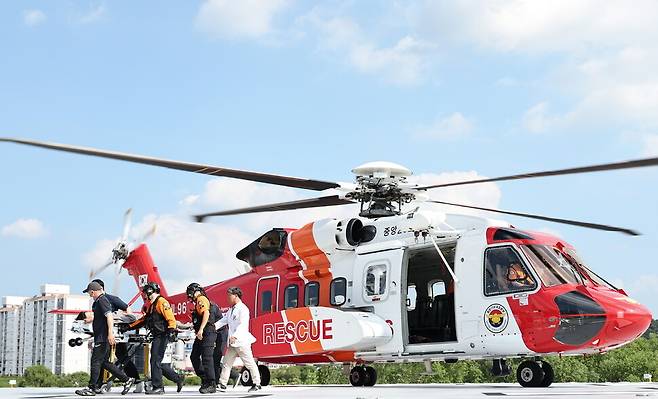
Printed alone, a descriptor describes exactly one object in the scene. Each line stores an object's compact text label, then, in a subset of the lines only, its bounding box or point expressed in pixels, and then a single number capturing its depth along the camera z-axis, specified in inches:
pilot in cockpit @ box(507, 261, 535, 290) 526.3
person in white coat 509.0
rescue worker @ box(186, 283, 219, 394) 486.4
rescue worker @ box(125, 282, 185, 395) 472.1
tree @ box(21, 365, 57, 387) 2679.6
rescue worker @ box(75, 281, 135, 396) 459.5
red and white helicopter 514.0
